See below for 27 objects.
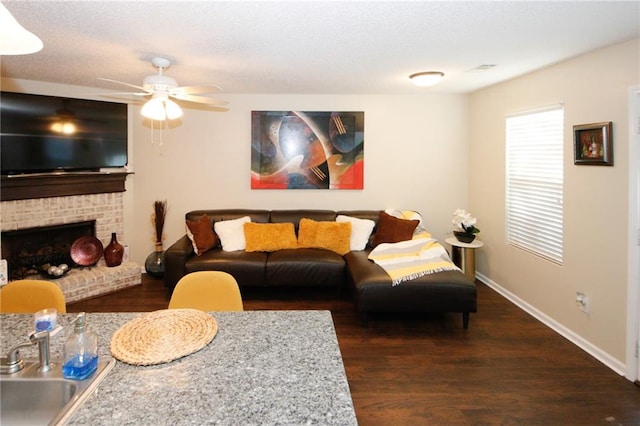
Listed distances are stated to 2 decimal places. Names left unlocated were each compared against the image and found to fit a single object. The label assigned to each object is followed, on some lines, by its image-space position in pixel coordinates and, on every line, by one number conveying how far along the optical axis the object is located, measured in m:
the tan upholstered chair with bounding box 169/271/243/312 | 2.08
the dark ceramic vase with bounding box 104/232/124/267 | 4.79
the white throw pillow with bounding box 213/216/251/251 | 4.65
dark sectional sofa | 3.51
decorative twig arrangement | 5.13
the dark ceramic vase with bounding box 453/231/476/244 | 4.58
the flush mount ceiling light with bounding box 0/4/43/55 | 1.26
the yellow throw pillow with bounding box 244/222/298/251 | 4.63
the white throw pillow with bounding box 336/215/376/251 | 4.72
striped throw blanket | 3.61
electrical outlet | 3.22
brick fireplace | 4.19
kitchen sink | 1.25
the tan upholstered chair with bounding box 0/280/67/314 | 2.01
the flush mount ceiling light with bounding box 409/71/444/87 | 3.88
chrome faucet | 1.27
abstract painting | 5.20
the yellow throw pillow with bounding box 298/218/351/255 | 4.65
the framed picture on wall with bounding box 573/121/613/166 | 2.93
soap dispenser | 1.25
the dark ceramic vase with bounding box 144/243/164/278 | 5.11
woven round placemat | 1.38
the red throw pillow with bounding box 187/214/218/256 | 4.51
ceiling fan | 2.93
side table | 4.62
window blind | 3.60
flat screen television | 4.02
